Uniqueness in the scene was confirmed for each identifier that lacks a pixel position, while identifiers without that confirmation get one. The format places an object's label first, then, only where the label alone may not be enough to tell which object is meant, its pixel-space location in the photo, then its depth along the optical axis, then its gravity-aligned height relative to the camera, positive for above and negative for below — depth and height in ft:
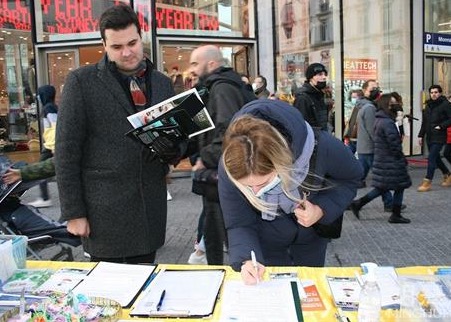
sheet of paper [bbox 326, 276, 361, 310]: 6.31 -2.55
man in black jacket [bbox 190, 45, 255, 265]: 10.98 -0.23
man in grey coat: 8.43 -0.92
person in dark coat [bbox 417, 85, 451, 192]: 27.53 -2.18
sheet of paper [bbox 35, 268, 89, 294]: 6.87 -2.49
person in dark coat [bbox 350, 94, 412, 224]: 20.12 -2.69
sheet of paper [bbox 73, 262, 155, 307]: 6.72 -2.50
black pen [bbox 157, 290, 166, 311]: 6.36 -2.53
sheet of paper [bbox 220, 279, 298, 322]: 6.02 -2.55
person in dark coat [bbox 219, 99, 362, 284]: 6.01 -1.24
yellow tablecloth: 6.08 -2.54
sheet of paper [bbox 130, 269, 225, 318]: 6.23 -2.53
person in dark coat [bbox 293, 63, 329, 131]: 19.57 -0.16
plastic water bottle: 5.75 -2.36
